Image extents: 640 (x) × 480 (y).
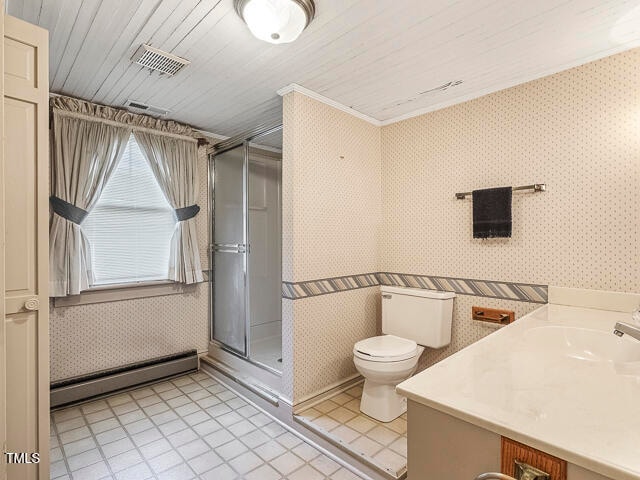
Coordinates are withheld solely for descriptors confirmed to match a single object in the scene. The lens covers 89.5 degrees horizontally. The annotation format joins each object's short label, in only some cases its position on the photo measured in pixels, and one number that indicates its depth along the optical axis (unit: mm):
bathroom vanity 645
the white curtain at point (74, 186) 2289
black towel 2086
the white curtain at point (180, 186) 2785
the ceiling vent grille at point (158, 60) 1784
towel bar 1980
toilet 1996
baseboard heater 2328
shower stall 2852
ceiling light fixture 1365
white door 1131
